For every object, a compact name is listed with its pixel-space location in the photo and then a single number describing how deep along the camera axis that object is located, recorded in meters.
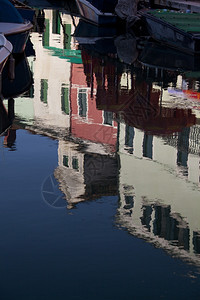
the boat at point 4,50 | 25.62
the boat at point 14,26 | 33.25
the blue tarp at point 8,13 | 35.53
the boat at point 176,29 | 42.34
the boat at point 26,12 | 50.50
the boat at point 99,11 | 56.88
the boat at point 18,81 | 27.92
